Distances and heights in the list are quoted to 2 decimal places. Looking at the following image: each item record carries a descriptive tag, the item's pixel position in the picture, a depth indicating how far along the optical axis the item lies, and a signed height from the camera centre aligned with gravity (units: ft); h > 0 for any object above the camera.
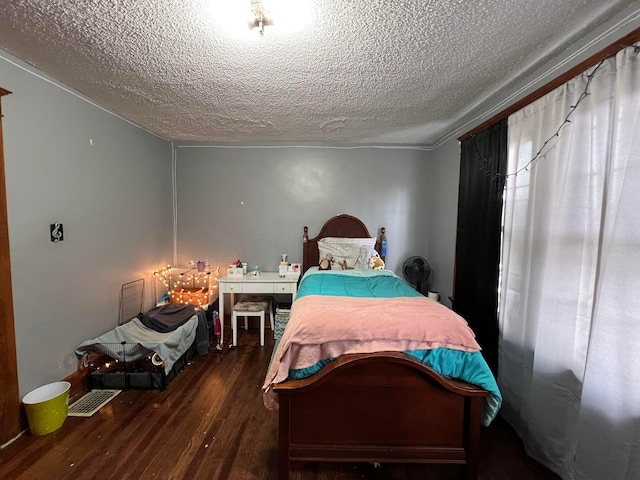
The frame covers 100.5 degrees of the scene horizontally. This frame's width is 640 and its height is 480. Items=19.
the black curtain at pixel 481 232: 6.56 -0.08
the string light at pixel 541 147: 4.41 +1.82
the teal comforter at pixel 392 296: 4.52 -1.84
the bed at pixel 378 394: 4.51 -2.90
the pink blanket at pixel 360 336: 4.56 -1.89
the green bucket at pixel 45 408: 5.49 -3.97
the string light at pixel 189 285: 10.16 -2.54
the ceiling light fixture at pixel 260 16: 3.92 +3.19
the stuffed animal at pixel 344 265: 10.47 -1.53
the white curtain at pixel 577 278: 3.76 -0.80
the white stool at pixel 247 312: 9.53 -3.14
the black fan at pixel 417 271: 10.64 -1.75
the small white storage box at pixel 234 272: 10.33 -1.87
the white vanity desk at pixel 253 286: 9.92 -2.32
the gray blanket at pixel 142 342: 7.25 -3.46
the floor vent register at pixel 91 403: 6.24 -4.50
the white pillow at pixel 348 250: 10.56 -0.97
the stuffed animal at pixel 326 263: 10.51 -1.47
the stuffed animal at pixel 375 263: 10.48 -1.42
